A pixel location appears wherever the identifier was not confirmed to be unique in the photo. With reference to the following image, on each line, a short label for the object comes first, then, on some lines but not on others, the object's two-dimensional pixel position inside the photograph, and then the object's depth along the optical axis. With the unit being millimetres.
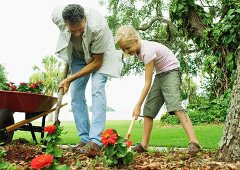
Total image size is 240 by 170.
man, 4133
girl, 4051
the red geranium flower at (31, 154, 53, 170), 2109
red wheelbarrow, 4613
